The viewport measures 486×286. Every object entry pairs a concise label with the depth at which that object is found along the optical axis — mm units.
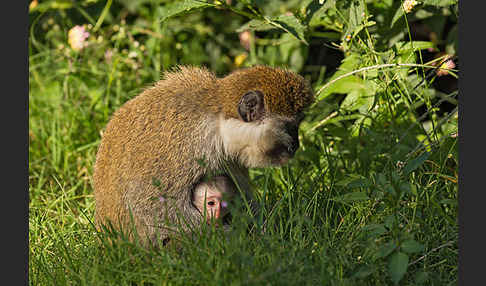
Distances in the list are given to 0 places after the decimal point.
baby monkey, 7676
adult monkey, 7461
